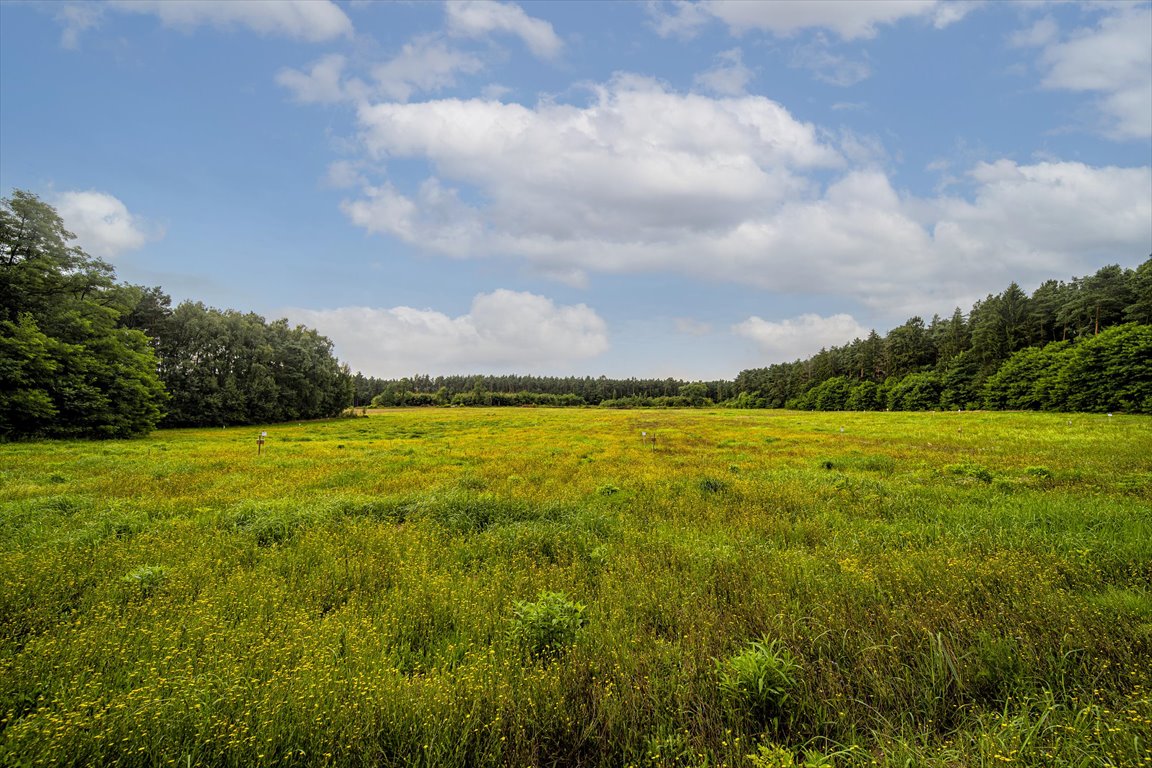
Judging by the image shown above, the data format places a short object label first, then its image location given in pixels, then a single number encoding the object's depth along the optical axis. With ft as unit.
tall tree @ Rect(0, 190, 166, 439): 82.43
